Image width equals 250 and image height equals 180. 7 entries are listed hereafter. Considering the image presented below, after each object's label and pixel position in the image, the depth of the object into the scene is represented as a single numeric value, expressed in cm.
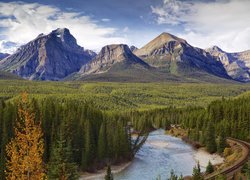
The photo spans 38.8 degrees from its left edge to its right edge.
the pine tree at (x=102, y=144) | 9419
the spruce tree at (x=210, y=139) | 11512
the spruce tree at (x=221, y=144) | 10981
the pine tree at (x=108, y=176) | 5275
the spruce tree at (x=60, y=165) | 3569
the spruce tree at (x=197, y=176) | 5066
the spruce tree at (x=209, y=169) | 7581
